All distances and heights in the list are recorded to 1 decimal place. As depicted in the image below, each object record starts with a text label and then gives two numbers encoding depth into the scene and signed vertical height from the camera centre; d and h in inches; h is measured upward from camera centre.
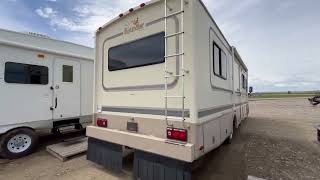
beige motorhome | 110.9 +3.7
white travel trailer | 195.8 +7.4
